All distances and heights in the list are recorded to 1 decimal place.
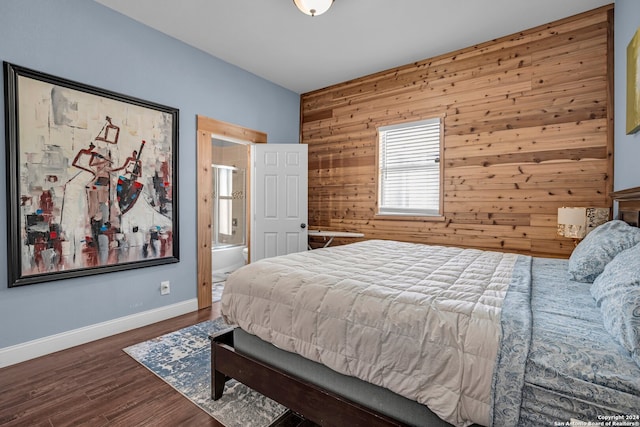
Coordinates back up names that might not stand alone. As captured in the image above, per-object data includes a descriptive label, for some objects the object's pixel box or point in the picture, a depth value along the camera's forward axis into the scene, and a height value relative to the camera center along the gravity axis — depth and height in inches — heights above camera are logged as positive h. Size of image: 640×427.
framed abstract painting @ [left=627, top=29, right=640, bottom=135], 84.2 +36.4
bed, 35.7 -18.7
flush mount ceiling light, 100.1 +68.3
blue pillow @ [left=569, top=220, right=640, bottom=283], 63.0 -8.8
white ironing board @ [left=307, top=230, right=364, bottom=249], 167.9 -13.7
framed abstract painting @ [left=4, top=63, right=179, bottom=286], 90.6 +10.2
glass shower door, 238.2 +2.4
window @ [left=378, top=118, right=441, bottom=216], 150.6 +21.5
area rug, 68.1 -45.9
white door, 170.2 +5.7
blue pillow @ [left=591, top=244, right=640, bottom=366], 34.3 -11.9
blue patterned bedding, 32.8 -18.8
